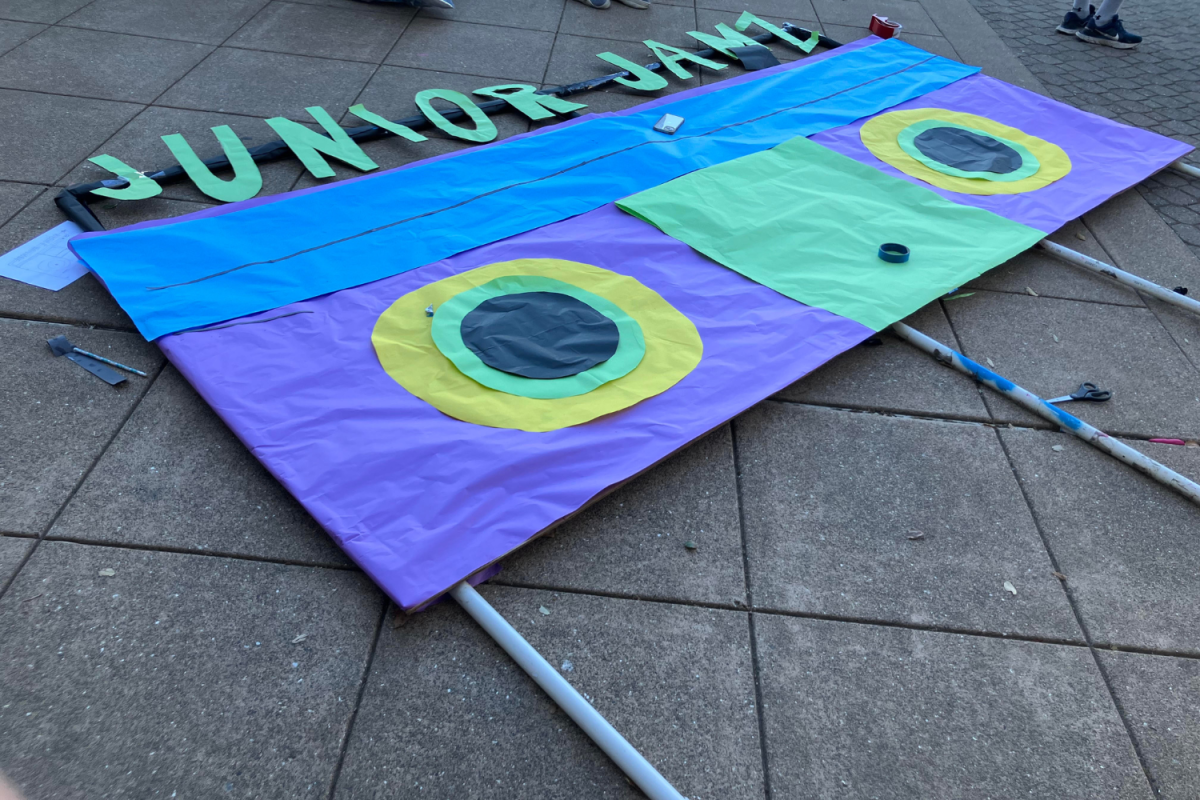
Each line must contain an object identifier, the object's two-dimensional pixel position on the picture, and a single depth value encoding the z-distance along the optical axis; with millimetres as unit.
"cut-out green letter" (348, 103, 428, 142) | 3623
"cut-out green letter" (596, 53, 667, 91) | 4359
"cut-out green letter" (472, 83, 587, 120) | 3959
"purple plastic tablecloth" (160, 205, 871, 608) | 1882
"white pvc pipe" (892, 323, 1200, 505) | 2285
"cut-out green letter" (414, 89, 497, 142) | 3705
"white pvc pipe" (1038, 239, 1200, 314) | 3021
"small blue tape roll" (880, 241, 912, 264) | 2996
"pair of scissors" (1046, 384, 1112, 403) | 2578
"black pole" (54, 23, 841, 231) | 2844
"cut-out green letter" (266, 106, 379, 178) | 3350
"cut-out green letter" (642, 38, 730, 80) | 4619
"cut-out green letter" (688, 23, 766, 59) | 4926
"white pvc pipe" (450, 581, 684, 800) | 1516
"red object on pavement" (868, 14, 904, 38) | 5250
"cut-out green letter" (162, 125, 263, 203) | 3104
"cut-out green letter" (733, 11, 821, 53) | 5121
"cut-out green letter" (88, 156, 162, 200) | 2957
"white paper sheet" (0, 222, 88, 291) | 2570
